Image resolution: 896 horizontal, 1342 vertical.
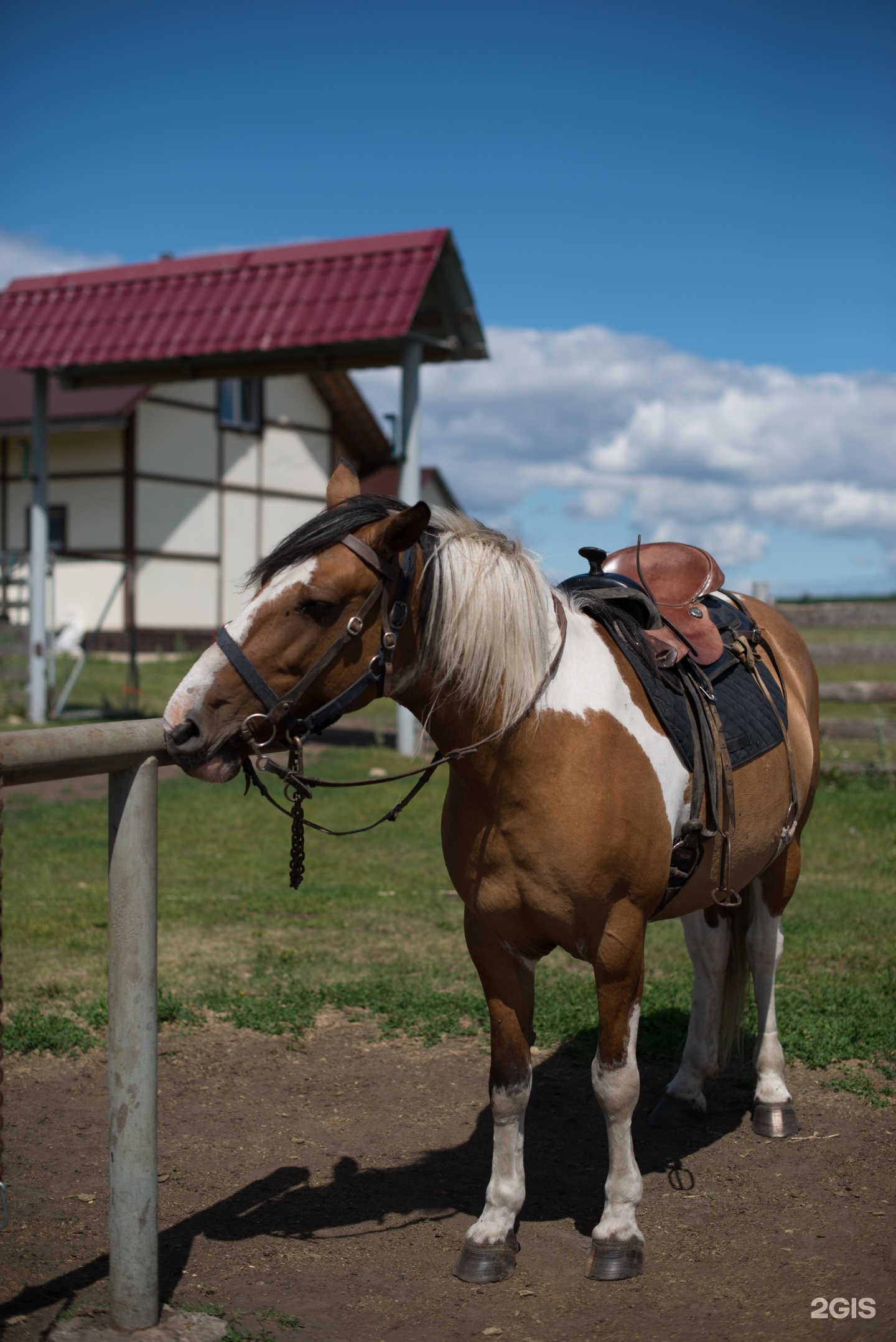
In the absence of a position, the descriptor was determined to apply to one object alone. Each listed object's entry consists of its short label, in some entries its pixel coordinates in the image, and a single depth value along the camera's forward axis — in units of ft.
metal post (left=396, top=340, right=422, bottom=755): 35.86
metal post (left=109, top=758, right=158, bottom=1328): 8.00
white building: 69.92
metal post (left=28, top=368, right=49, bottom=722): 42.45
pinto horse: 8.20
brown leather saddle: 10.92
